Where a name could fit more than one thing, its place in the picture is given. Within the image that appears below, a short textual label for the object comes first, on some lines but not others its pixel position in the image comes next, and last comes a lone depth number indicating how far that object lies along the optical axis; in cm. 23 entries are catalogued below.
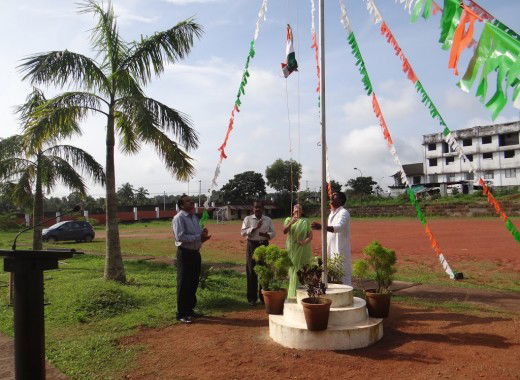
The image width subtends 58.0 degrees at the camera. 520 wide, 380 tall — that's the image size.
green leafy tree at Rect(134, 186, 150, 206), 7970
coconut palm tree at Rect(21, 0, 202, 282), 966
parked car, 2683
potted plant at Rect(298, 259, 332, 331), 550
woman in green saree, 725
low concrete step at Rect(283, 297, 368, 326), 579
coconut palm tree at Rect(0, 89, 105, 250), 1255
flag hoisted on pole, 742
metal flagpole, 642
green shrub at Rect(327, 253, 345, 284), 693
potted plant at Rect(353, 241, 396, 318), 652
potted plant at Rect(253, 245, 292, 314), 675
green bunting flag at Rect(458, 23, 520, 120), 303
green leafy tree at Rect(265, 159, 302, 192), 6394
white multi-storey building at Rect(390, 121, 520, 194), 5297
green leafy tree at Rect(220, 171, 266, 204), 6372
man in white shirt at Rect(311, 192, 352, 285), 749
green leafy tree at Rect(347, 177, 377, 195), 6288
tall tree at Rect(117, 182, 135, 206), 7844
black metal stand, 333
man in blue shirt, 709
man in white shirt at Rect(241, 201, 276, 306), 808
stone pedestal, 551
